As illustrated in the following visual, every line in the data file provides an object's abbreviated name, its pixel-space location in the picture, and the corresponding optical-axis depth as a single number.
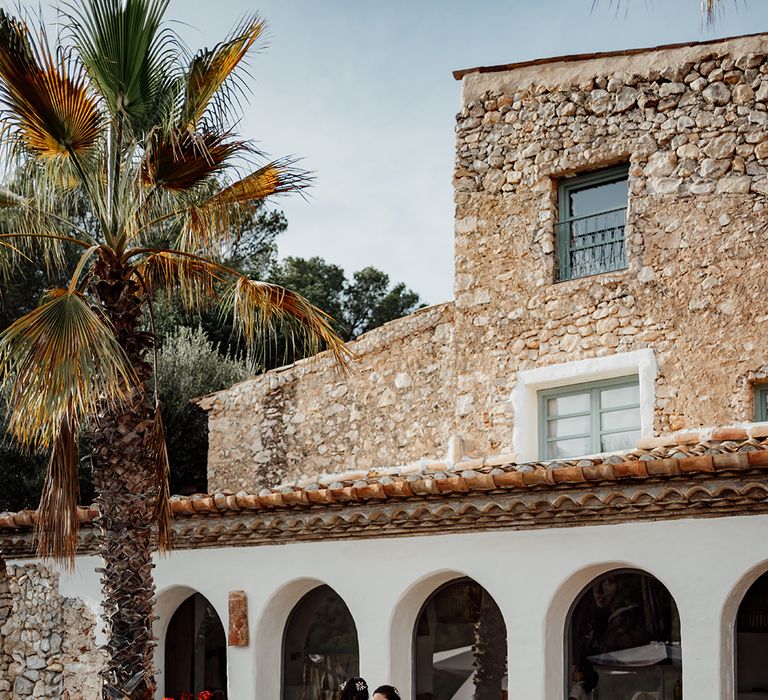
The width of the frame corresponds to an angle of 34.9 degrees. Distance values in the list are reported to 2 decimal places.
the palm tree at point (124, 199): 9.73
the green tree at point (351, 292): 31.62
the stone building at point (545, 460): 9.83
